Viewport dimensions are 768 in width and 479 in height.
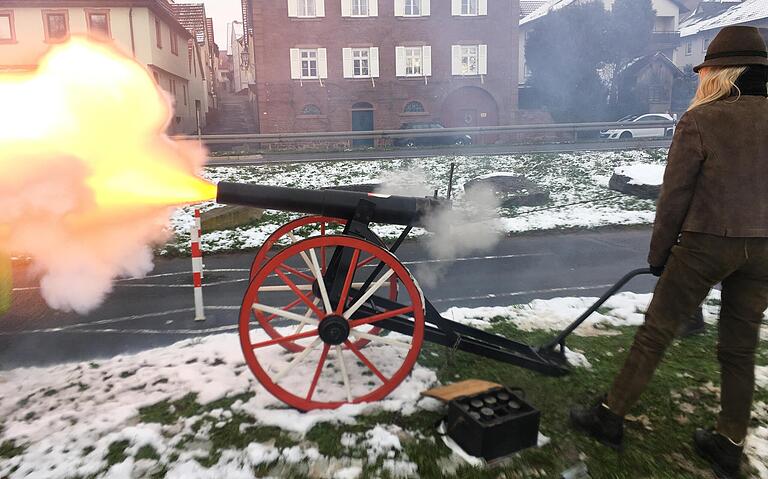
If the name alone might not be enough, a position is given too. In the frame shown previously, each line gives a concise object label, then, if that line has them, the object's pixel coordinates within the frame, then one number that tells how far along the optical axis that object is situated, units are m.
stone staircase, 34.47
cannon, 3.58
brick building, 28.53
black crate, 3.05
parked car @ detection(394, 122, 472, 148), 22.34
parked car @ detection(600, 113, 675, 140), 24.66
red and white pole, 6.02
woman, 2.77
